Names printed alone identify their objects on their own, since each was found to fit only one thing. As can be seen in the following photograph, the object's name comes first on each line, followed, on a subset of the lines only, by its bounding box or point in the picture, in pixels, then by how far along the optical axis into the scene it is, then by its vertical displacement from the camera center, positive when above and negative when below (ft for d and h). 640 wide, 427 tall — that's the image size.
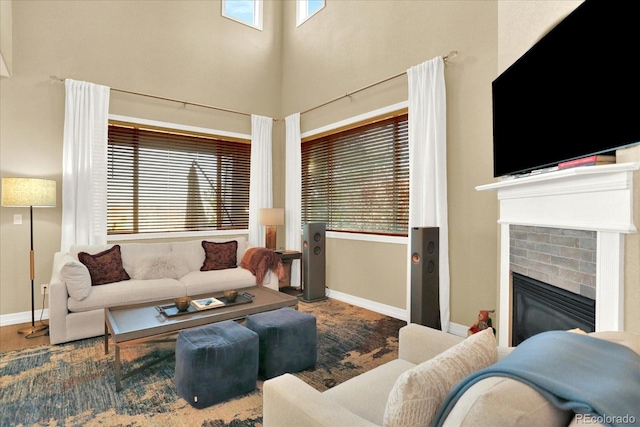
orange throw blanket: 14.57 -2.06
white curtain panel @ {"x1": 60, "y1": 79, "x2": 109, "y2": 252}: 13.17 +1.89
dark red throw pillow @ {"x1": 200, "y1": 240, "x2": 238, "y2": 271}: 14.67 -1.79
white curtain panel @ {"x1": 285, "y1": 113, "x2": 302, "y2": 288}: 17.62 +1.20
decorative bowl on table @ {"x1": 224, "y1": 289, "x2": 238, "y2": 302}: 10.12 -2.37
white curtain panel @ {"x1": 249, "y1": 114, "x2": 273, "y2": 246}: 17.92 +2.01
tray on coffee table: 8.97 -2.54
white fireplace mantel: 5.20 +0.06
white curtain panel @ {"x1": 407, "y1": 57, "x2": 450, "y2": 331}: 11.46 +1.92
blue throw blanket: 2.45 -1.26
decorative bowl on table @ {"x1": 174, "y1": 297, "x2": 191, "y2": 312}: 9.09 -2.35
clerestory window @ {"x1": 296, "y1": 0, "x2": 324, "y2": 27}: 17.90 +10.62
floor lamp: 11.14 +0.61
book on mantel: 5.73 +0.89
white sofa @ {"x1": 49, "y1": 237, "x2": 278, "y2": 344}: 10.38 -2.45
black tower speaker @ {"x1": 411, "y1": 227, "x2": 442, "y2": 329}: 10.71 -1.90
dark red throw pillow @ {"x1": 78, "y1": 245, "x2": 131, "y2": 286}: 11.76 -1.81
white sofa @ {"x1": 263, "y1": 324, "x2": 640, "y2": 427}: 2.47 -2.11
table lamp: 16.61 -0.31
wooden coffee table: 7.72 -2.60
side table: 16.20 -2.34
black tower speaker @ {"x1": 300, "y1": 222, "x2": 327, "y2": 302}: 15.24 -2.02
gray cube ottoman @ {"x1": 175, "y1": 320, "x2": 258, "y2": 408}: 6.93 -3.09
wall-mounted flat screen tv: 4.95 +2.15
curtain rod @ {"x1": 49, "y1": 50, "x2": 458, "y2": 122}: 11.57 +5.10
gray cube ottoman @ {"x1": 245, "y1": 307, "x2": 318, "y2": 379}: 8.17 -3.05
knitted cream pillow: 3.14 -1.61
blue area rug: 6.73 -3.90
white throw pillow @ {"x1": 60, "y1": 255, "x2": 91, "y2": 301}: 10.35 -1.94
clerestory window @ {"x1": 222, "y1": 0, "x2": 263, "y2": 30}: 17.87 +10.62
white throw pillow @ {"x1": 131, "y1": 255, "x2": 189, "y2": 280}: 12.77 -2.04
